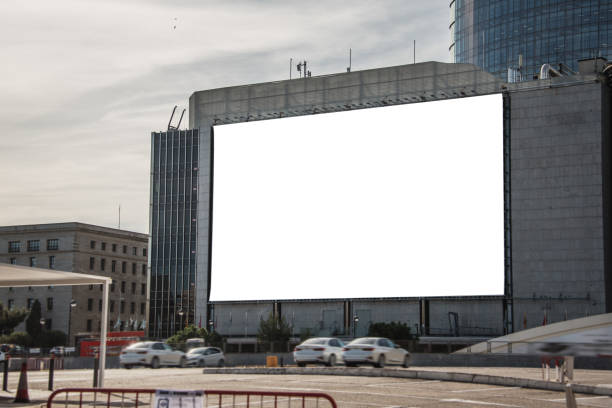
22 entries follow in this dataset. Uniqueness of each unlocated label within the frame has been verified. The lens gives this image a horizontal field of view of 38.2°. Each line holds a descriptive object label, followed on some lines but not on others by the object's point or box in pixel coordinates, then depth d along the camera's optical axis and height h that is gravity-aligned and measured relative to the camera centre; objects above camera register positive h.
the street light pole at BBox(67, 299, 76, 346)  114.00 -1.80
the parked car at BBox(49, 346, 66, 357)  73.19 -4.24
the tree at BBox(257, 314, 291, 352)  82.88 -2.46
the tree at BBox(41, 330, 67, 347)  109.38 -4.48
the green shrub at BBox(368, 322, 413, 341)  72.78 -2.03
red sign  68.50 -3.27
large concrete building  77.50 +7.54
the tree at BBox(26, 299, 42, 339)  110.94 -2.58
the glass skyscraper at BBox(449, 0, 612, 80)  149.50 +48.20
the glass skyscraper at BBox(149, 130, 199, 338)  101.25 +8.17
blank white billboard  75.38 +8.40
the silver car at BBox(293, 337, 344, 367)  39.66 -2.11
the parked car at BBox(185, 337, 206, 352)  55.16 -2.56
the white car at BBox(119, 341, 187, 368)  43.06 -2.56
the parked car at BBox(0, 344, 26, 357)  73.16 -4.45
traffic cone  22.19 -2.24
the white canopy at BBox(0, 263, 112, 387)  24.03 +0.69
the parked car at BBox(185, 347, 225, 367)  47.91 -2.92
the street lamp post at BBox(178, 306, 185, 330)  99.51 -0.96
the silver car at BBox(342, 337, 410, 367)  36.81 -1.95
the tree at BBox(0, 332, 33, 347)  105.19 -4.47
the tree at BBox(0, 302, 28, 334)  107.94 -2.06
